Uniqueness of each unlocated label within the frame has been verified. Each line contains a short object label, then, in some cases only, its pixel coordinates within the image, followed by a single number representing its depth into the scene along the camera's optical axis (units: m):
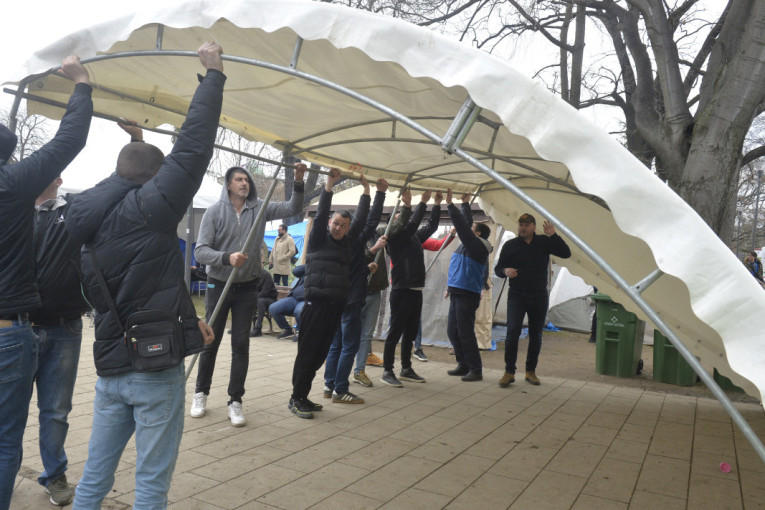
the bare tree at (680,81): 5.95
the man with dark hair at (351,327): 5.65
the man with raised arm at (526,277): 6.80
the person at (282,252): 14.61
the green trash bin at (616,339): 7.74
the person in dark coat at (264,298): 9.97
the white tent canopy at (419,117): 2.12
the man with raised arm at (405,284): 6.66
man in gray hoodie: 4.84
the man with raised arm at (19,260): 2.50
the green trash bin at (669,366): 7.49
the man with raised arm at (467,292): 6.83
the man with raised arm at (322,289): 5.02
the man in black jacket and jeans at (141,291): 2.21
